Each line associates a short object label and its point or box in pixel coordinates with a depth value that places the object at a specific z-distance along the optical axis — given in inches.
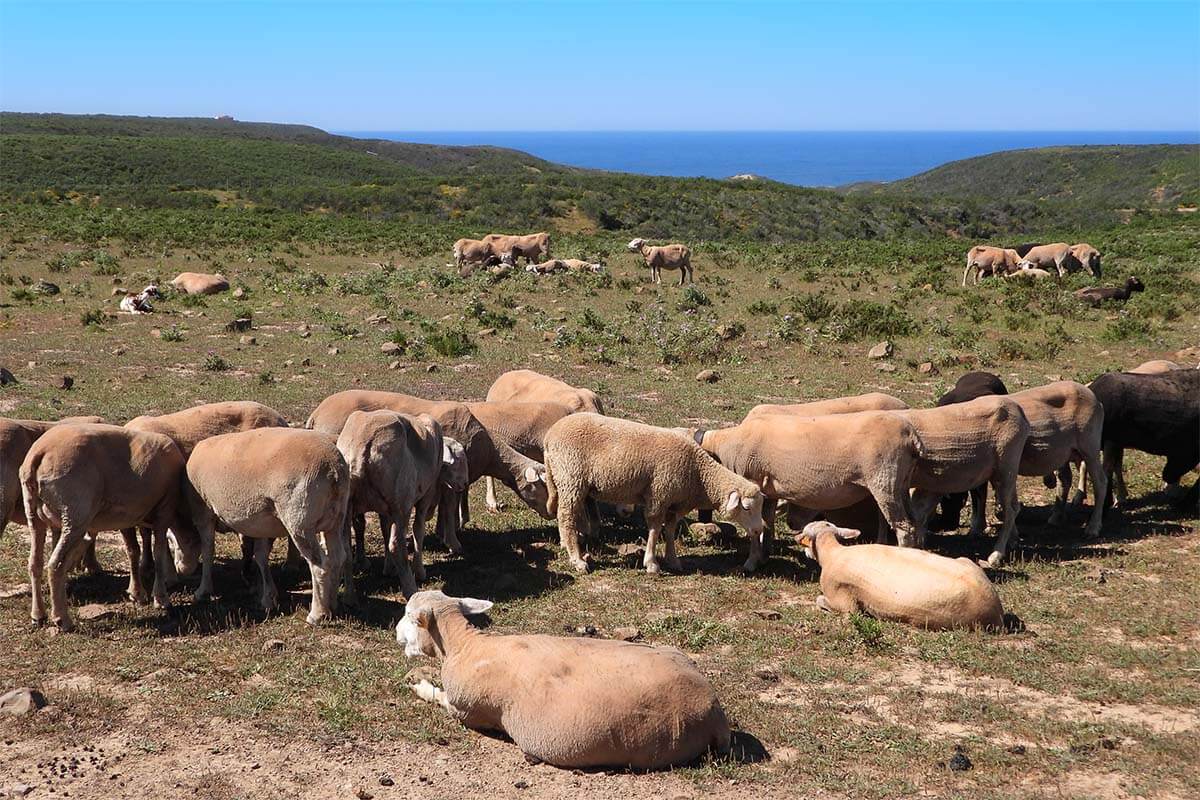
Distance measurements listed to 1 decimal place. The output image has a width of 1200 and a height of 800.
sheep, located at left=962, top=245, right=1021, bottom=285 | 1268.5
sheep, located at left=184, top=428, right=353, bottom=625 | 340.2
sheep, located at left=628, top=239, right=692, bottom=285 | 1278.3
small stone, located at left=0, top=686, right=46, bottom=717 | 283.3
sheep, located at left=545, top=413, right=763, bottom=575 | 417.7
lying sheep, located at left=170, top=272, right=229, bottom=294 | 1114.1
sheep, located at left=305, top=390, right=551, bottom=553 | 452.4
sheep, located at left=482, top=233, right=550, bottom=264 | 1424.7
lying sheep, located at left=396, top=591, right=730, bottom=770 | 251.8
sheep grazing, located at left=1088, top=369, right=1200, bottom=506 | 488.7
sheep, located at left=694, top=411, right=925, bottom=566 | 407.2
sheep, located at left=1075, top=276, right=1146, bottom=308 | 1034.3
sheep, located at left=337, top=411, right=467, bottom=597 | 377.1
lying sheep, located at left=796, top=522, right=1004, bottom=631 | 341.7
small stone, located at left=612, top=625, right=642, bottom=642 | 343.9
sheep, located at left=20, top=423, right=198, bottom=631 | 340.5
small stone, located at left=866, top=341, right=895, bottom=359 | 831.7
